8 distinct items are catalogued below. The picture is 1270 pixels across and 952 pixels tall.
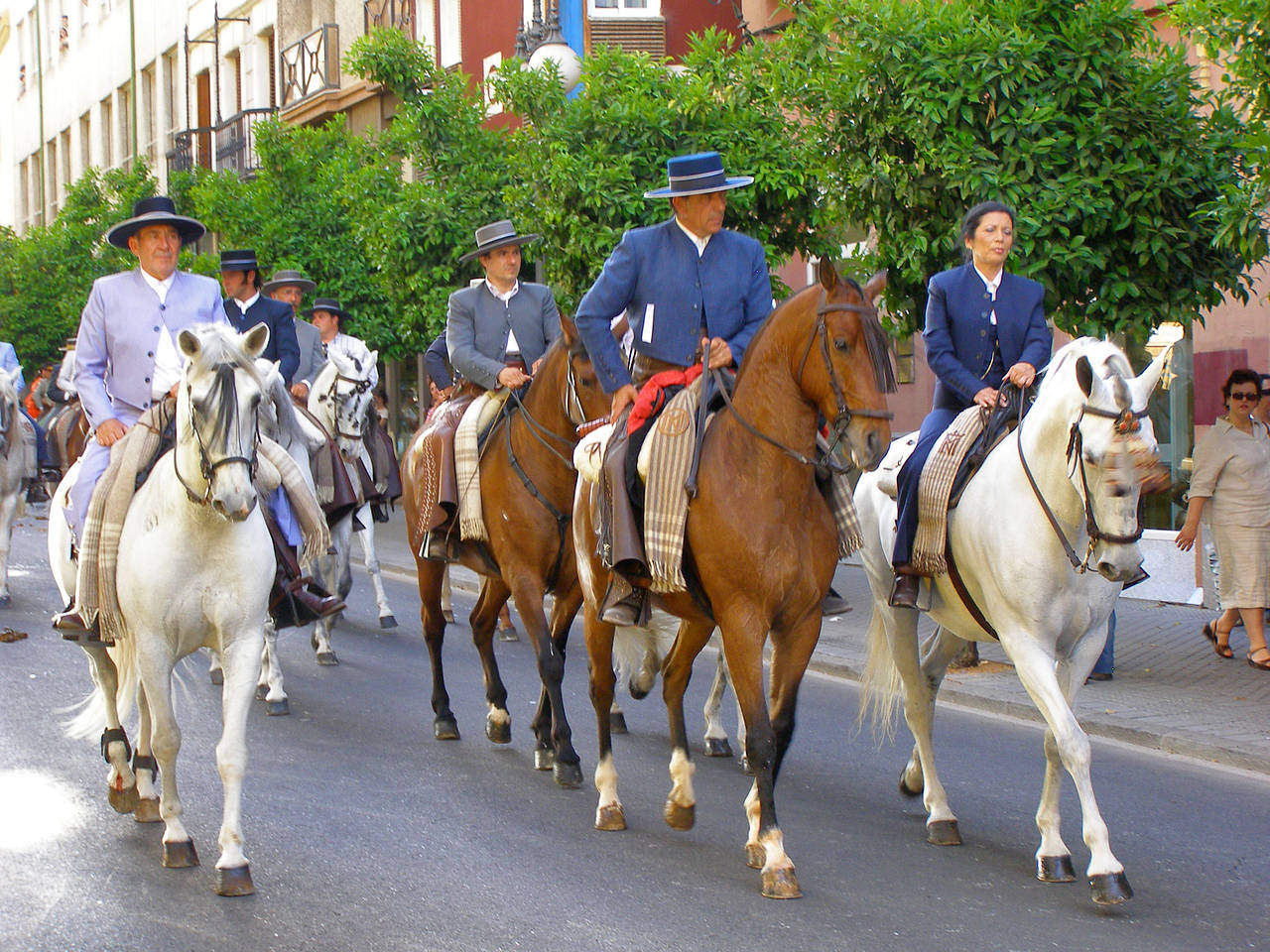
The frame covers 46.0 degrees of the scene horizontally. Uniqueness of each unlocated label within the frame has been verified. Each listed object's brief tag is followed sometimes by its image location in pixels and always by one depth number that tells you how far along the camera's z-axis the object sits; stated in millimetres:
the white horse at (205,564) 5707
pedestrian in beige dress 10938
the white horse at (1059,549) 5512
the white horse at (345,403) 12320
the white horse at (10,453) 14602
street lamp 16062
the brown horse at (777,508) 5742
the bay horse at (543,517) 7766
